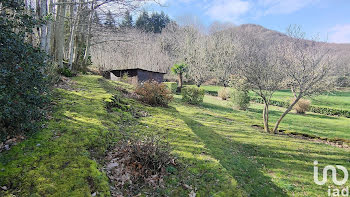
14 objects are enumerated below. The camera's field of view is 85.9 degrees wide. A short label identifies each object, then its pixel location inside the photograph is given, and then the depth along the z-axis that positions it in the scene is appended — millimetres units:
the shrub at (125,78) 23016
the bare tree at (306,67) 9335
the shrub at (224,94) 25162
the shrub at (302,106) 20734
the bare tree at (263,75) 10680
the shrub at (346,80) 38388
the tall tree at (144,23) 52531
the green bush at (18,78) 2996
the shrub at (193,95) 18703
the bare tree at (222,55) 37844
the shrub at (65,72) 12580
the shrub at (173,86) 26269
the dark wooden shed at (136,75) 23031
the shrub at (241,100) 19562
